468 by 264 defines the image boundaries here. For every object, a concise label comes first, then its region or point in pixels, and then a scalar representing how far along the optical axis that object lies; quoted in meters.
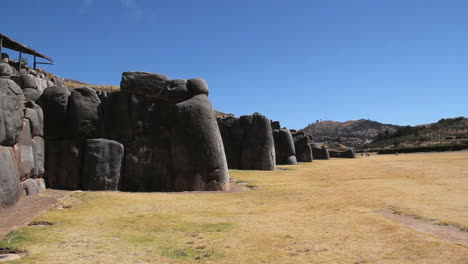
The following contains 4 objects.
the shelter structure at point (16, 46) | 34.59
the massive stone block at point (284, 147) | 37.38
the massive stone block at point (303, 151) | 43.88
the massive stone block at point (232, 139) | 30.66
